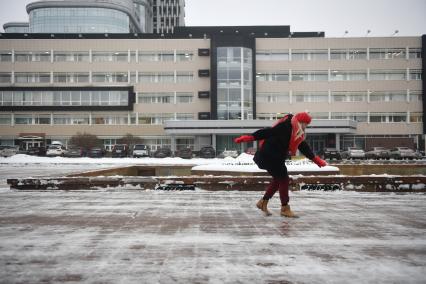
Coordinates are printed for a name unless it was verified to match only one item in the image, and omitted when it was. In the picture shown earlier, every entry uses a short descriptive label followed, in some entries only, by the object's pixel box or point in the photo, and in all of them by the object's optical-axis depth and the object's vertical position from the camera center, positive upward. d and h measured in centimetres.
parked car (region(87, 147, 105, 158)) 4469 -69
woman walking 602 +2
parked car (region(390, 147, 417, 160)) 4241 -77
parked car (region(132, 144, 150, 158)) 4397 -48
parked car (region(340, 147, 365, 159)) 4219 -74
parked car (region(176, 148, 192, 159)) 4318 -73
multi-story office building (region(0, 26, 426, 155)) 6162 +970
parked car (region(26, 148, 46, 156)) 4750 -48
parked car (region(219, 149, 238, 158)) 4364 -83
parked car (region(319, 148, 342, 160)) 4081 -81
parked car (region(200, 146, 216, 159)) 4494 -73
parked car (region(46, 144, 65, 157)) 4444 -45
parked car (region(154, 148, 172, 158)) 4400 -71
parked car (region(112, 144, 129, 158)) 4497 -48
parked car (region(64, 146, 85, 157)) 4484 -58
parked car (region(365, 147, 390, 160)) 4481 -80
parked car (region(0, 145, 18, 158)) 4356 -43
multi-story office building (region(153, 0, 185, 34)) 15650 +5201
